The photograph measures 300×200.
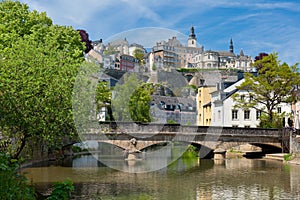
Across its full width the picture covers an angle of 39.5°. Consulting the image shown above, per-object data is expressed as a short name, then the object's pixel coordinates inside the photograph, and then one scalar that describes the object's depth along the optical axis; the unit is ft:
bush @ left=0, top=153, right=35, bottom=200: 39.68
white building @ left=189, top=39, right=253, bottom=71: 609.01
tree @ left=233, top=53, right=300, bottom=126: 156.97
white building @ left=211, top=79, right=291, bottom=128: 197.06
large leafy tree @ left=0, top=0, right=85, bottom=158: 57.47
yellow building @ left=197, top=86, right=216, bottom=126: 191.06
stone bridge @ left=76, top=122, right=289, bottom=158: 115.24
